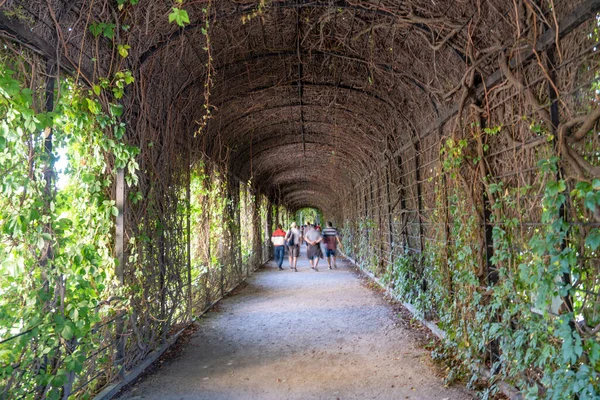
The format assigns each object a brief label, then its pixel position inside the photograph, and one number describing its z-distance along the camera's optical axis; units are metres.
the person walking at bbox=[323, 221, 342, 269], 14.89
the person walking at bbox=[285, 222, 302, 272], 15.00
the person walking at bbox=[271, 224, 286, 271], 15.09
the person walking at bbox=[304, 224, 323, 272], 14.30
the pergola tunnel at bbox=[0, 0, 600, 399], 2.73
